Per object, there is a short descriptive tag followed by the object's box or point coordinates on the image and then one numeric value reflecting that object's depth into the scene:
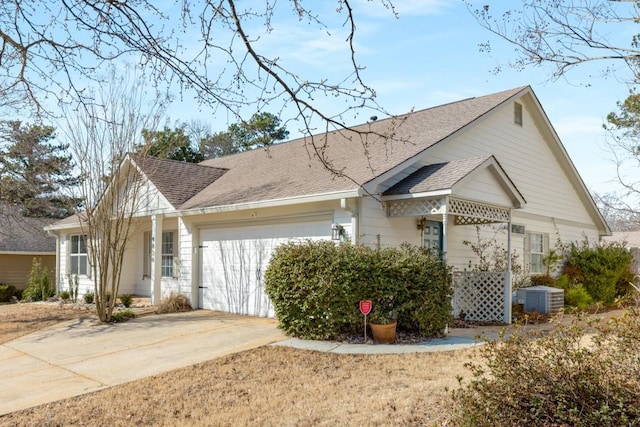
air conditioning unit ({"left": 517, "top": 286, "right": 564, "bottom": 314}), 13.38
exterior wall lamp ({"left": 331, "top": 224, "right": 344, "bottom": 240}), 10.42
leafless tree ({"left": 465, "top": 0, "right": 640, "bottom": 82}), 7.54
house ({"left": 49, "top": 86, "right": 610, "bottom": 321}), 10.62
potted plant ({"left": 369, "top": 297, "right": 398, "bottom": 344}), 8.79
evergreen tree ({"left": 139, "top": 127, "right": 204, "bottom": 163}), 12.99
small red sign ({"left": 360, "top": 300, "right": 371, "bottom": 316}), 8.58
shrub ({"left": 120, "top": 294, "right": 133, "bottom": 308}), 14.65
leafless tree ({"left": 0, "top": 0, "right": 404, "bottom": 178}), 4.77
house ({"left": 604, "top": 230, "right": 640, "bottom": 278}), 33.60
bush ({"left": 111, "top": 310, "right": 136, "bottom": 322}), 12.16
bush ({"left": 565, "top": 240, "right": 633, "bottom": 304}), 16.20
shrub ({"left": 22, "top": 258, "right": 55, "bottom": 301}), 18.77
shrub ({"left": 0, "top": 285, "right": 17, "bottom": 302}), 20.61
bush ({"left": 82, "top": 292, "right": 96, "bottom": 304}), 15.87
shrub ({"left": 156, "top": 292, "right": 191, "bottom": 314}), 13.41
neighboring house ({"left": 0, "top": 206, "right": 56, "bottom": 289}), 23.68
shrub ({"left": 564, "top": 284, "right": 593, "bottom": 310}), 14.84
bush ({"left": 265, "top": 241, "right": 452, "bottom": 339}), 8.88
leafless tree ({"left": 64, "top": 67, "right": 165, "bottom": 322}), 12.04
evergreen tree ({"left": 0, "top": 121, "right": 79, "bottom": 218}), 14.69
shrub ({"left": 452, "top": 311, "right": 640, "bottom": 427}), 4.31
